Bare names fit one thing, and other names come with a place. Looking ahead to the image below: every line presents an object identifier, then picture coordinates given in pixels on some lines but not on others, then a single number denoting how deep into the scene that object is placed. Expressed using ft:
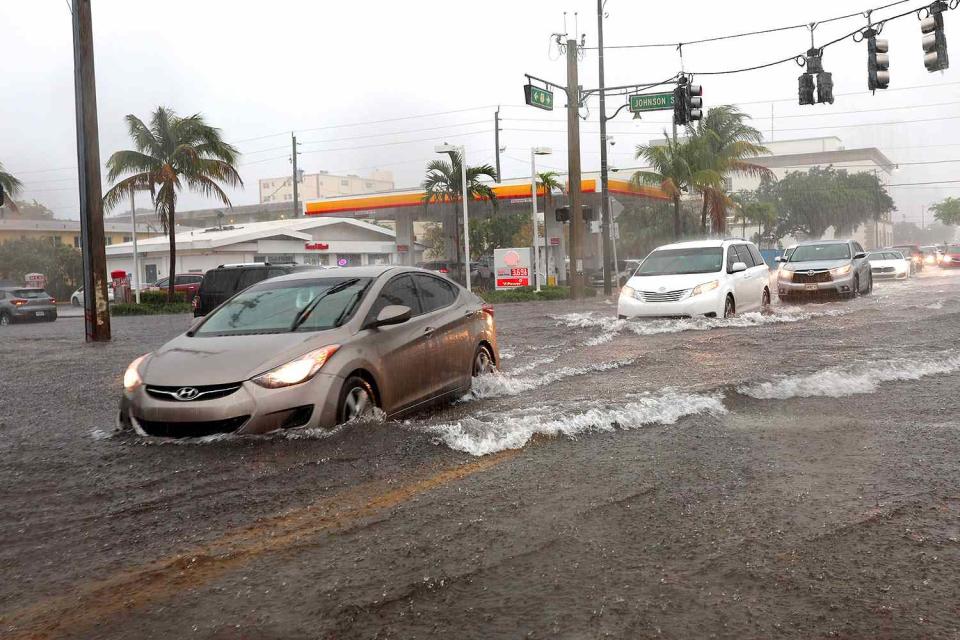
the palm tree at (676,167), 122.83
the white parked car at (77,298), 149.63
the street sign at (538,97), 78.48
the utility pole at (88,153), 58.65
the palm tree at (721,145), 124.88
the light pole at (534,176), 109.19
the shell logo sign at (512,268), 111.14
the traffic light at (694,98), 75.25
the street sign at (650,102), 86.07
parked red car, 123.34
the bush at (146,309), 109.19
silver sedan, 20.54
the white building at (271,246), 151.23
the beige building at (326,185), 482.28
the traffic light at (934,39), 55.62
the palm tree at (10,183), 109.70
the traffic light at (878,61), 59.11
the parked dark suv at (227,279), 48.16
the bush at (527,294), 105.60
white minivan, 51.26
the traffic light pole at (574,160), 92.99
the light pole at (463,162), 101.05
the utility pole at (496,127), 216.74
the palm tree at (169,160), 116.67
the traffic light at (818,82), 64.80
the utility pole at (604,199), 100.68
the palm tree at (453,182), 124.67
